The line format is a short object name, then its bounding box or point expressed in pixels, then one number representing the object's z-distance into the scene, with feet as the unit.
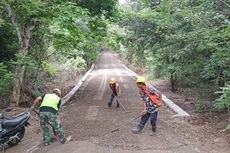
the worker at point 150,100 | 22.04
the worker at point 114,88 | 31.56
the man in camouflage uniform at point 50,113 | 20.00
